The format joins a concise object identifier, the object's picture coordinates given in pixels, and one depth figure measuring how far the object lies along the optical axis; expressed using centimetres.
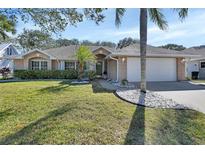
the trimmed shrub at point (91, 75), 1438
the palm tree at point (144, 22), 745
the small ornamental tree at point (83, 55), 1240
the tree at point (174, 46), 3589
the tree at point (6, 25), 578
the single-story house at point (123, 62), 1186
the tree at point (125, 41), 3250
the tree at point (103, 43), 3736
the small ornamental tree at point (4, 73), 1574
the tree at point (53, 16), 556
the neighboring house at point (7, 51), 2444
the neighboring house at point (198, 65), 1703
